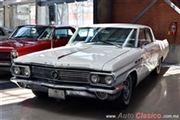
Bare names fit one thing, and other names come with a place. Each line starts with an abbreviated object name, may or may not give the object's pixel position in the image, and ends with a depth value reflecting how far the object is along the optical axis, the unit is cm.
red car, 619
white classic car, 373
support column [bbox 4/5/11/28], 2158
